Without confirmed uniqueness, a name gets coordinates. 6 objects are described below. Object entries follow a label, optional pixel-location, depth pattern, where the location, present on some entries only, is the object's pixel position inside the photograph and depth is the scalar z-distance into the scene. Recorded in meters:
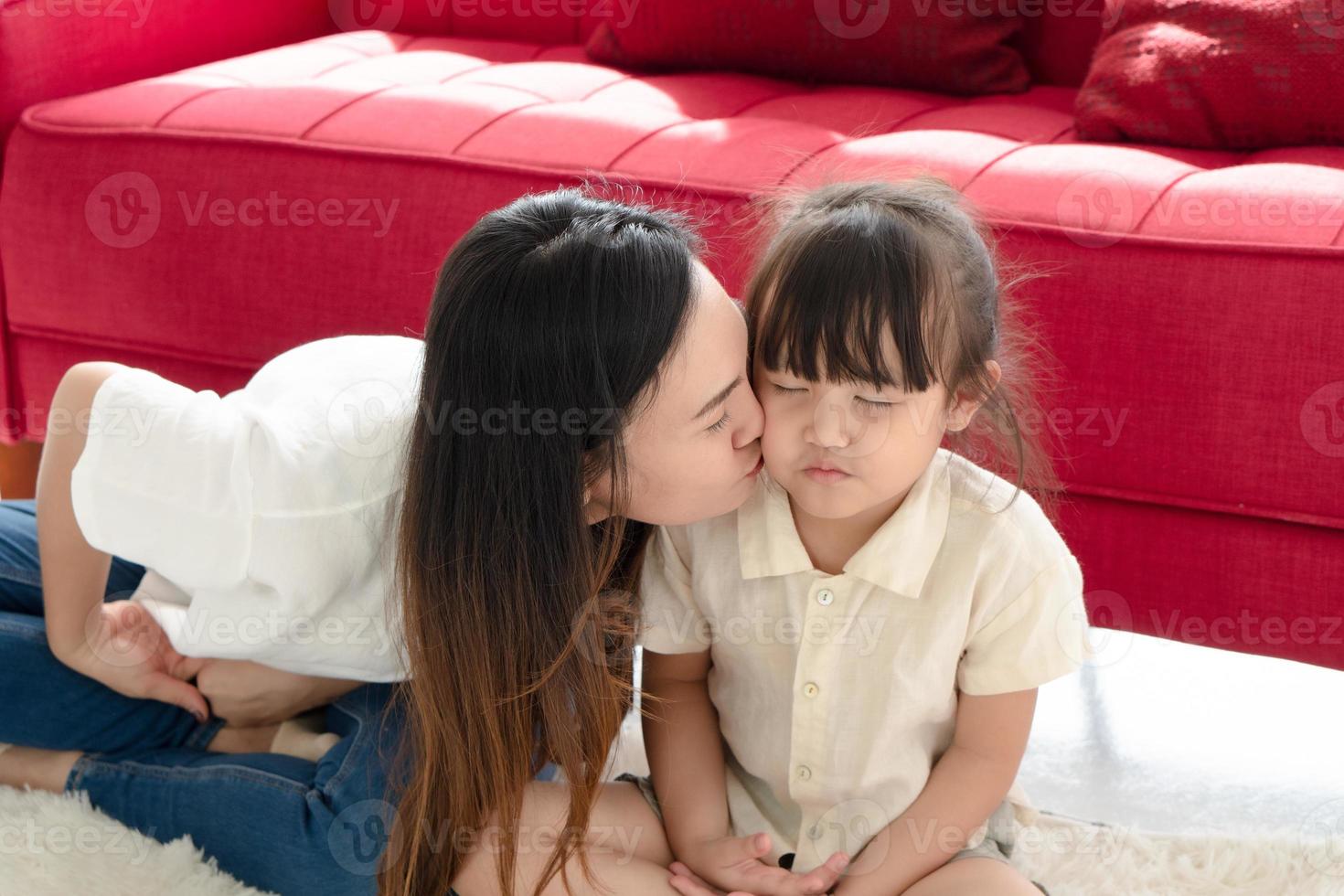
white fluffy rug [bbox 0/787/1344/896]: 2.16
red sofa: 2.17
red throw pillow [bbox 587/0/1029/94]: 2.60
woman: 1.97
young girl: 1.96
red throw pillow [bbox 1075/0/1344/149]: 2.35
